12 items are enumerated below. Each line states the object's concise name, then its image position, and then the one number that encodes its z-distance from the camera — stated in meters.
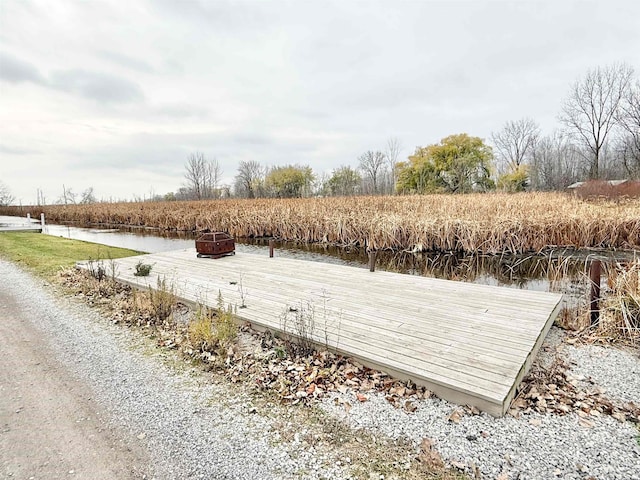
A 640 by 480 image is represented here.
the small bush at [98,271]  5.43
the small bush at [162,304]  3.94
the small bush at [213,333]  3.09
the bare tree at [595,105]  23.58
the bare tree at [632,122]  20.67
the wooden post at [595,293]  3.60
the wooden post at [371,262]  5.22
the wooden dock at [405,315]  2.34
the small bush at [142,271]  5.27
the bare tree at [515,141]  36.07
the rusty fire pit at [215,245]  6.50
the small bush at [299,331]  2.91
